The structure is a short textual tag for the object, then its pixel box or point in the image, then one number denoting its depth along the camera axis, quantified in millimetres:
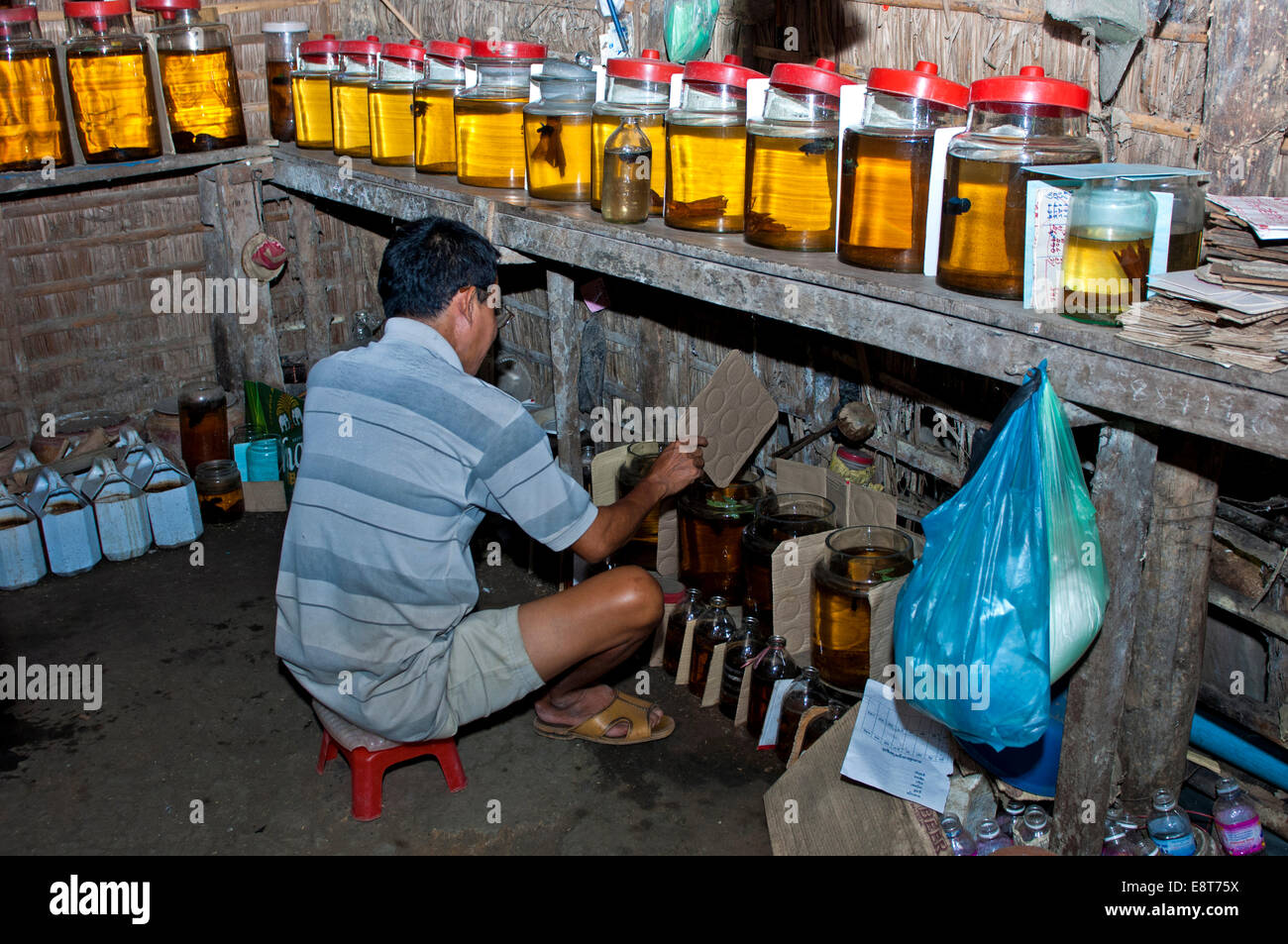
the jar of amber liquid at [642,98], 3004
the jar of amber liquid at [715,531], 3625
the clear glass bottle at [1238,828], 2492
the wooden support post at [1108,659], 2082
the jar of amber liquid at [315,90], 4594
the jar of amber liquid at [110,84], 4426
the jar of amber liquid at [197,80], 4703
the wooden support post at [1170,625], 2377
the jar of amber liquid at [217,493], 4664
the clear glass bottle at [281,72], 5066
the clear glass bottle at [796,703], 3000
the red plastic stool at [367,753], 2740
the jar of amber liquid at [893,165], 2285
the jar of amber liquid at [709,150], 2754
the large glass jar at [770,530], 3381
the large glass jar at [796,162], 2537
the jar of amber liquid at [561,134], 3293
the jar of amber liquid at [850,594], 3023
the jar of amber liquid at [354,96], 4289
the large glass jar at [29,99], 4254
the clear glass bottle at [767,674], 3123
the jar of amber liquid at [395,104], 4016
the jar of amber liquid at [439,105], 3721
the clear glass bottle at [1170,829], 2498
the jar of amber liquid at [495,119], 3525
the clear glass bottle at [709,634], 3375
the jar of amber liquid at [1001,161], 2078
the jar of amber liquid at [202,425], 4977
